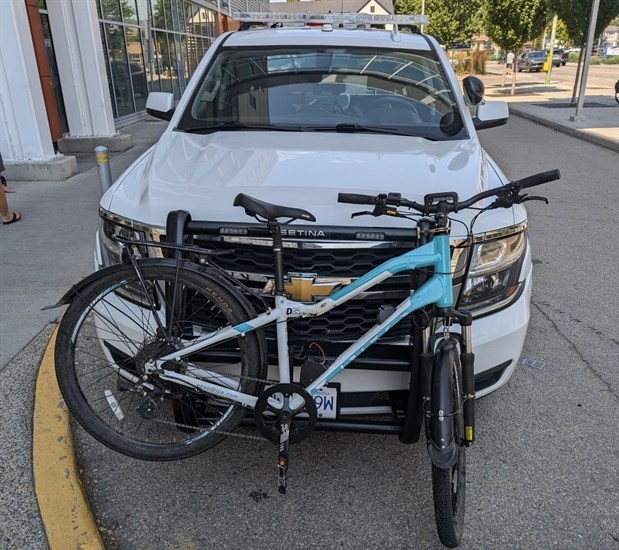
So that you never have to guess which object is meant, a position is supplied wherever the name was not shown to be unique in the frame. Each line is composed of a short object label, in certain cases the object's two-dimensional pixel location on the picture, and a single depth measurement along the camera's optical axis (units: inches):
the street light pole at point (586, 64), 552.7
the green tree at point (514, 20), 815.7
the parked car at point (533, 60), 1600.6
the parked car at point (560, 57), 1969.7
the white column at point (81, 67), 379.2
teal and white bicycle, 84.0
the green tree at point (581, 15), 654.5
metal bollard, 213.5
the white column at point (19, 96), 299.0
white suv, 91.2
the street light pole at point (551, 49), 1039.1
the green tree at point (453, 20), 1441.9
